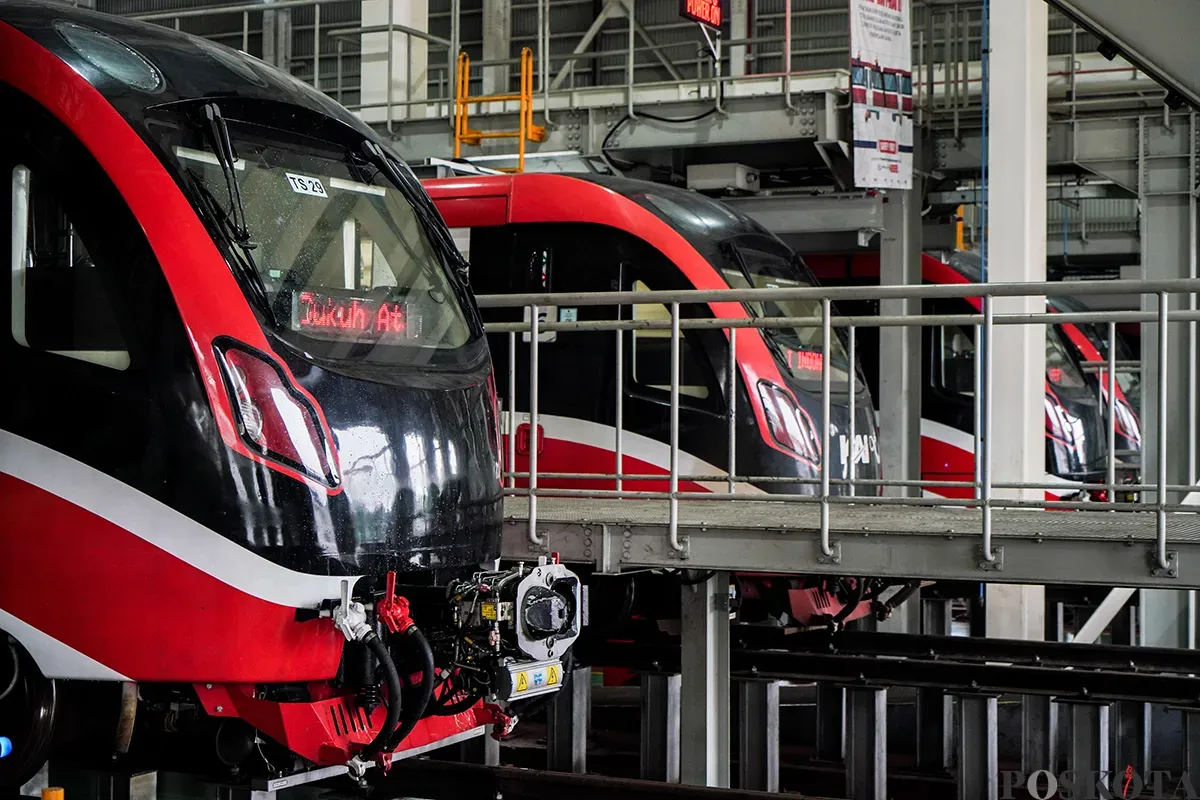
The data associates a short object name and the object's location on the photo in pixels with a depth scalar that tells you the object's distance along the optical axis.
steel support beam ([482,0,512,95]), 22.92
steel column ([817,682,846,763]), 9.03
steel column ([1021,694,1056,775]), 8.06
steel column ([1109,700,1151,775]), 8.13
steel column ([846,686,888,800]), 7.98
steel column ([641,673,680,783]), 8.22
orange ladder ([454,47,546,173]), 12.74
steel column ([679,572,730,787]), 7.37
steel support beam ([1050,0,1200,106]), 4.95
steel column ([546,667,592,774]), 8.20
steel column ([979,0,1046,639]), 10.47
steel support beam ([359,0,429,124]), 14.80
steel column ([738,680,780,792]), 8.20
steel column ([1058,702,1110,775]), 7.71
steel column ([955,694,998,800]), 7.71
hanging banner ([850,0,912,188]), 11.26
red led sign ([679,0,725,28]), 12.27
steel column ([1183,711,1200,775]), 7.71
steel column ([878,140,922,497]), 12.05
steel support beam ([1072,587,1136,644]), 10.80
